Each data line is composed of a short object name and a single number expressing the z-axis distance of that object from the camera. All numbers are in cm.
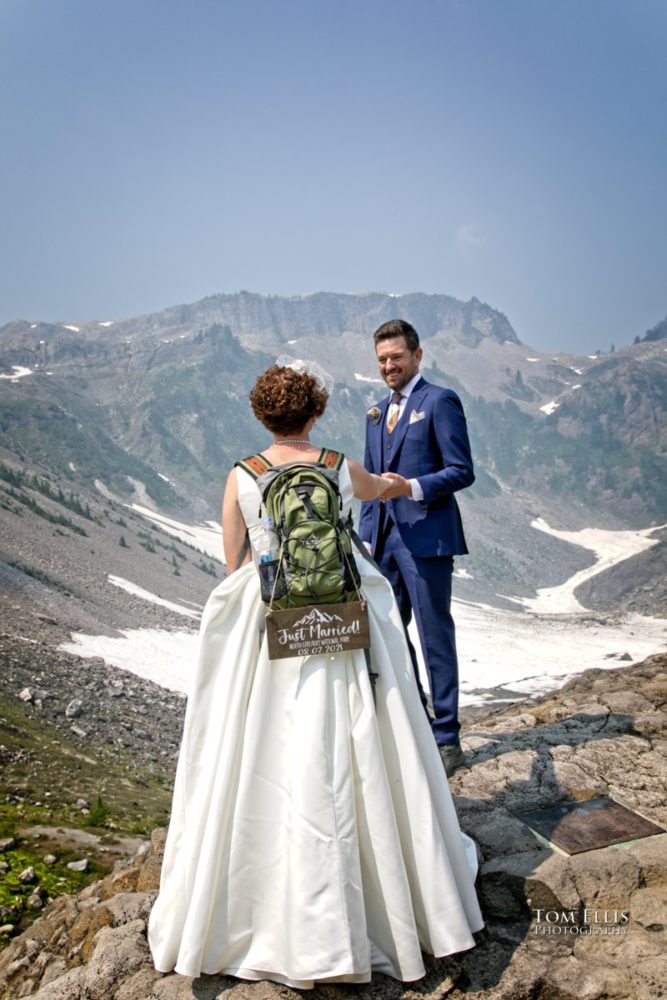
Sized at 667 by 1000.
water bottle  290
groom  442
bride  267
